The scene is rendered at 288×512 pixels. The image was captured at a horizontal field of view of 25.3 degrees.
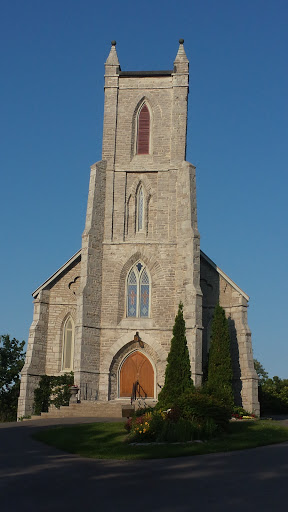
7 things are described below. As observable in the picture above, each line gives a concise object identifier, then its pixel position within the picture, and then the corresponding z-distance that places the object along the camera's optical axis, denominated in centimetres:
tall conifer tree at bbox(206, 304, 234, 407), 2753
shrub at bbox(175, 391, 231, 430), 1633
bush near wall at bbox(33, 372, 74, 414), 2770
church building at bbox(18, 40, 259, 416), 2808
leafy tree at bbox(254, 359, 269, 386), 5556
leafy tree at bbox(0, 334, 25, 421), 3216
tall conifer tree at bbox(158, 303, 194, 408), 2544
